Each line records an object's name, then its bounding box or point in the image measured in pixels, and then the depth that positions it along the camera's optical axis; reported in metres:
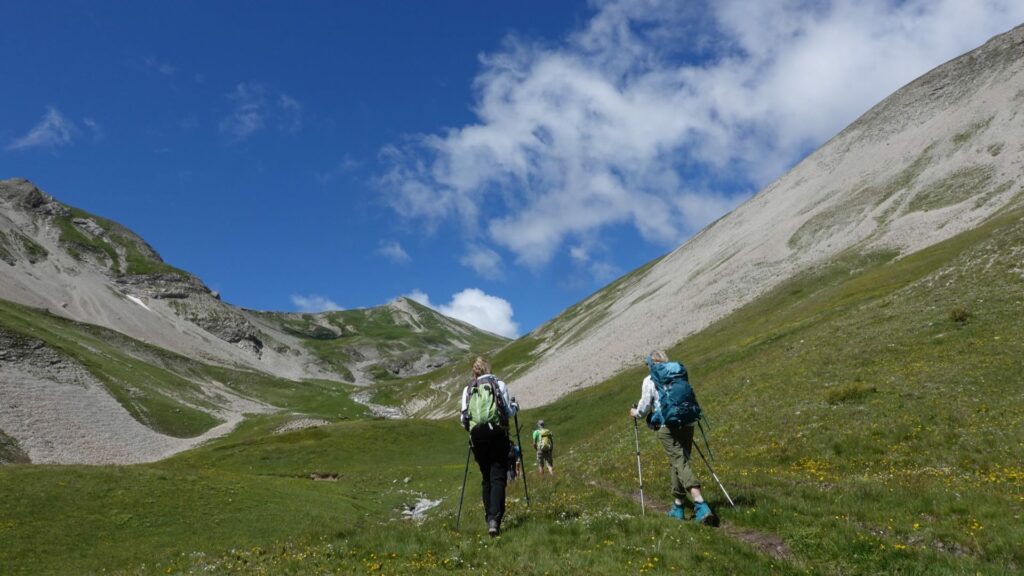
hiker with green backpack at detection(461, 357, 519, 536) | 13.09
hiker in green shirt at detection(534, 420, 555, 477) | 30.69
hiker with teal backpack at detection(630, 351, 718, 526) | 13.53
